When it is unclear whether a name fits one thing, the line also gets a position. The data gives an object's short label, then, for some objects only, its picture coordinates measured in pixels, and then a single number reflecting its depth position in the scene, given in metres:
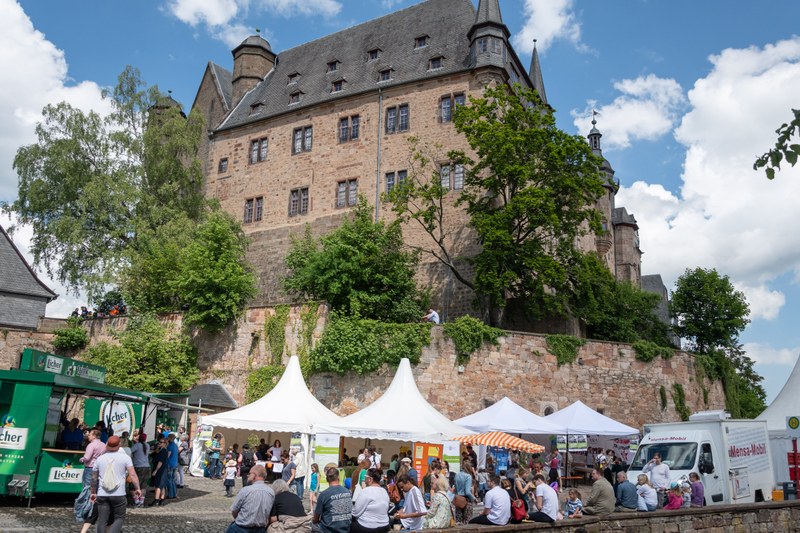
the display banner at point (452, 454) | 17.94
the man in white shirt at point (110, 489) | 8.97
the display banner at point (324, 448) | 17.91
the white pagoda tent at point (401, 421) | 16.95
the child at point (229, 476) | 17.73
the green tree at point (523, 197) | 27.55
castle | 32.94
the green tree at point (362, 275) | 28.16
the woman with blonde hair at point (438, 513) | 10.13
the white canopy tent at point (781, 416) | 21.58
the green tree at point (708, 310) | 38.66
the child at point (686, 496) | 14.06
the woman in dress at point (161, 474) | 15.01
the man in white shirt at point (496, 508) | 10.28
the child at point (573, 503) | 11.83
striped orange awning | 17.97
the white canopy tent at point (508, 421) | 19.39
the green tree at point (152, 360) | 27.05
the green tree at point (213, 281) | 27.62
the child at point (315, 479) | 17.35
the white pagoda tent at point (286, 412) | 18.25
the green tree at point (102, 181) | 33.19
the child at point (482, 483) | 17.55
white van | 15.95
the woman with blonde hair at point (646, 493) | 13.45
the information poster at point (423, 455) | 17.94
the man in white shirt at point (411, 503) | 10.39
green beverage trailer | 12.67
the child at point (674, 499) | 13.35
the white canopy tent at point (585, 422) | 20.28
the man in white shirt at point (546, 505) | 10.90
